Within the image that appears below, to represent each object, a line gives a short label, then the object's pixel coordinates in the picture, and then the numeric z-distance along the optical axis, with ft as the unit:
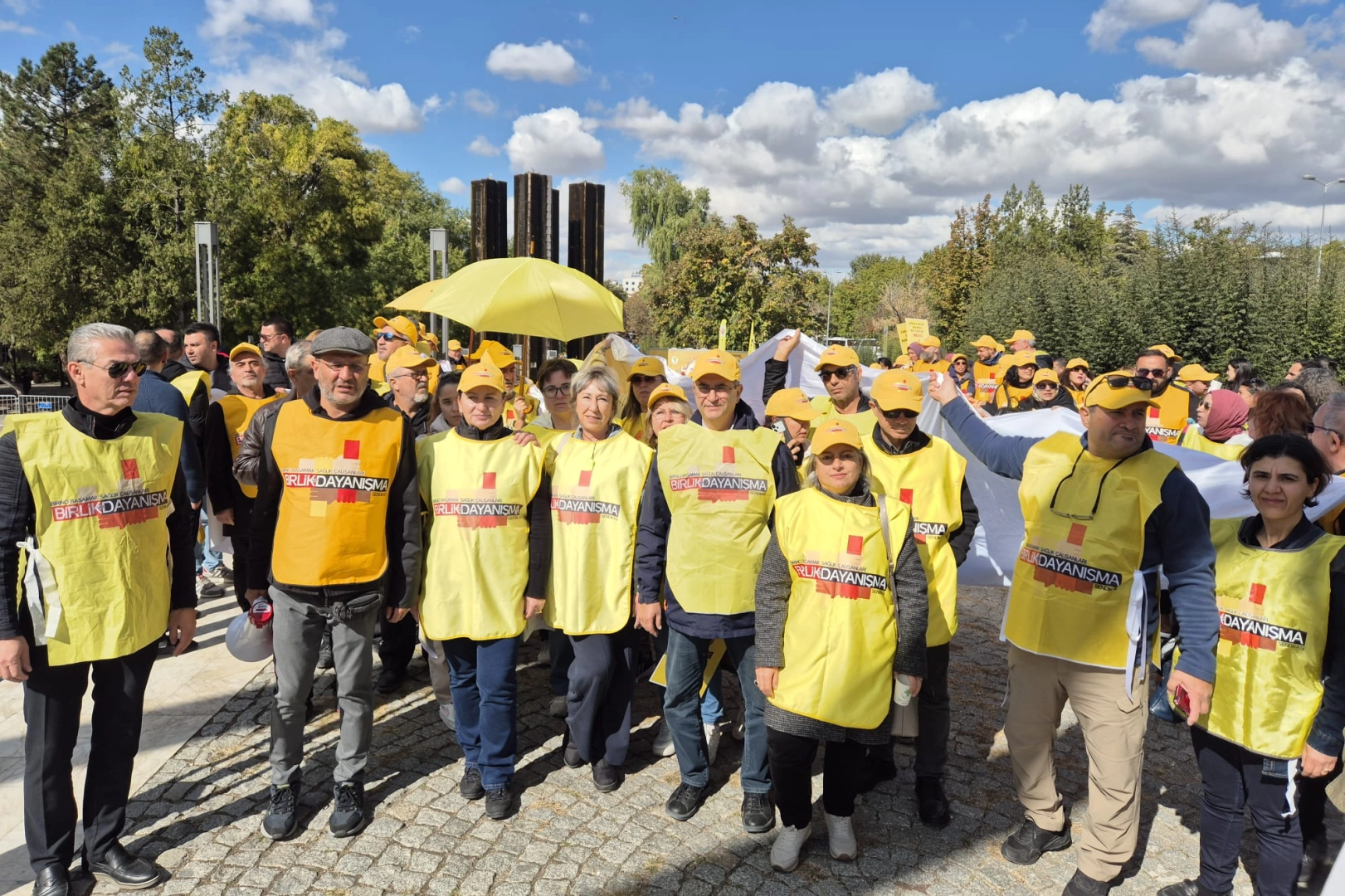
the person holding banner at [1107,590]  10.49
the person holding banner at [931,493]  12.24
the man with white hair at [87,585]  10.26
